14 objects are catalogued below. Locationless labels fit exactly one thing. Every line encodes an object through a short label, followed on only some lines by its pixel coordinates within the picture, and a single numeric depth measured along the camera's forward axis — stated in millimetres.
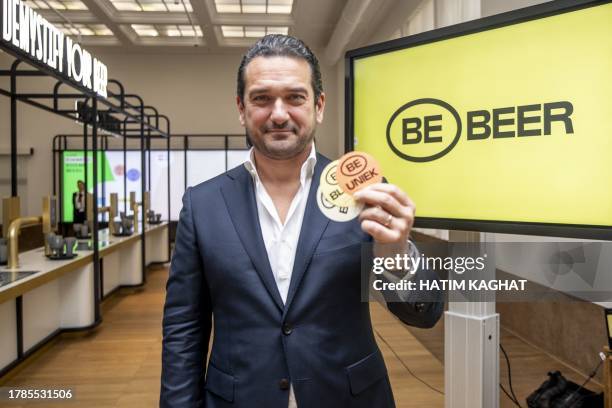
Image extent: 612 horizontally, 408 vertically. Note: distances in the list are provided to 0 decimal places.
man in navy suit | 1205
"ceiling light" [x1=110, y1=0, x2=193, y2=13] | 8266
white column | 2090
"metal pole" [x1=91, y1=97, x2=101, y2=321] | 4723
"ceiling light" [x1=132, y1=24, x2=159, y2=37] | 9570
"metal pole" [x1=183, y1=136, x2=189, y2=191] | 10334
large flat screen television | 1473
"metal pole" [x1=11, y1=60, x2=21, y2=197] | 3898
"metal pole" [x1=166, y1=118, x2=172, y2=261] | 9177
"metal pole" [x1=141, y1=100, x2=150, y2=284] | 6660
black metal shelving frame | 3701
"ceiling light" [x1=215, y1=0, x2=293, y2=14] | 8414
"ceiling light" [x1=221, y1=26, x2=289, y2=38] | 9570
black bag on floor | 2365
